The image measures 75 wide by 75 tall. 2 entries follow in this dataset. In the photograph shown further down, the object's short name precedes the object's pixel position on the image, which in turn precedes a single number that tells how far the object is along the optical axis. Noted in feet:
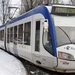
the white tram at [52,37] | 16.73
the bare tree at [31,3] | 54.27
